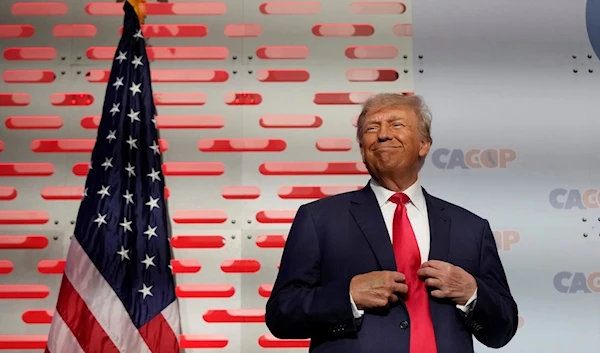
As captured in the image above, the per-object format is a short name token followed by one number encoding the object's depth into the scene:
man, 2.13
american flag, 2.99
